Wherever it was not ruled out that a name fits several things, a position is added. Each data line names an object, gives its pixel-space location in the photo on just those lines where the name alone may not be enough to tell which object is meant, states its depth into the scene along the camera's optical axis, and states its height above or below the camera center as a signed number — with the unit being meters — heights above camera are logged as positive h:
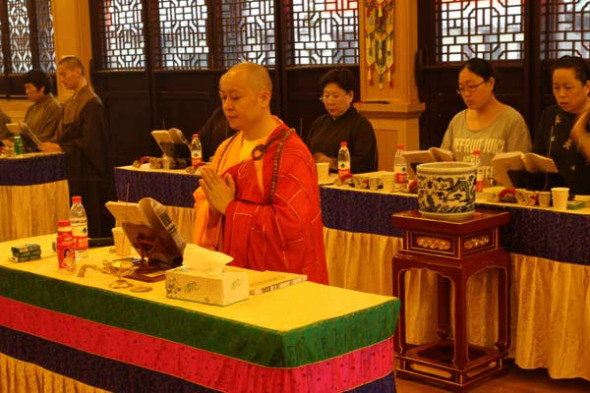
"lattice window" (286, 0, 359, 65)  7.64 +0.26
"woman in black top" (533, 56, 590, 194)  4.64 -0.32
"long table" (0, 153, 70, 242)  6.91 -0.85
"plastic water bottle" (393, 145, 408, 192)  4.96 -0.56
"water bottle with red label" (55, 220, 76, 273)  3.31 -0.60
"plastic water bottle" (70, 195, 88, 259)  3.61 -0.59
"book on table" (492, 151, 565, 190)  4.35 -0.50
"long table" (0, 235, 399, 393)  2.59 -0.77
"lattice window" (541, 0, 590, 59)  6.27 +0.19
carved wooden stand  4.23 -0.91
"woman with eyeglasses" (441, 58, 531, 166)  5.07 -0.32
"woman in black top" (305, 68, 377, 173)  5.76 -0.38
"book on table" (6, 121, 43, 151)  7.19 -0.44
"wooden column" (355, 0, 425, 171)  7.05 -0.23
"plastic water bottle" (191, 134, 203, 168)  6.10 -0.51
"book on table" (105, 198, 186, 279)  3.21 -0.54
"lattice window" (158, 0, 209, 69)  8.87 +0.32
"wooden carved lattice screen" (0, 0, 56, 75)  10.48 +0.41
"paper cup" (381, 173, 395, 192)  5.03 -0.60
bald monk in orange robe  3.32 -0.42
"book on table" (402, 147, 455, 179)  4.84 -0.47
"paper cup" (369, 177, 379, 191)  5.03 -0.60
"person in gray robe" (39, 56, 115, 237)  7.28 -0.49
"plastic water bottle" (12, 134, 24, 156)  7.05 -0.49
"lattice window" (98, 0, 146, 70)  9.46 +0.36
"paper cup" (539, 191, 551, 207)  4.31 -0.61
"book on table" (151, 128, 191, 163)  6.23 -0.47
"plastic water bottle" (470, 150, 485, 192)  4.74 -0.54
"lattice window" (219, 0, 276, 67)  8.30 +0.31
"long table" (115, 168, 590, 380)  4.20 -0.99
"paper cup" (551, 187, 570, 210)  4.21 -0.59
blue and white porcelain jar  4.25 -0.56
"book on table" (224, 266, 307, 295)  2.90 -0.64
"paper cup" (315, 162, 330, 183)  5.47 -0.58
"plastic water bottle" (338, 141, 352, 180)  5.30 -0.53
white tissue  2.81 -0.55
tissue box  2.76 -0.61
